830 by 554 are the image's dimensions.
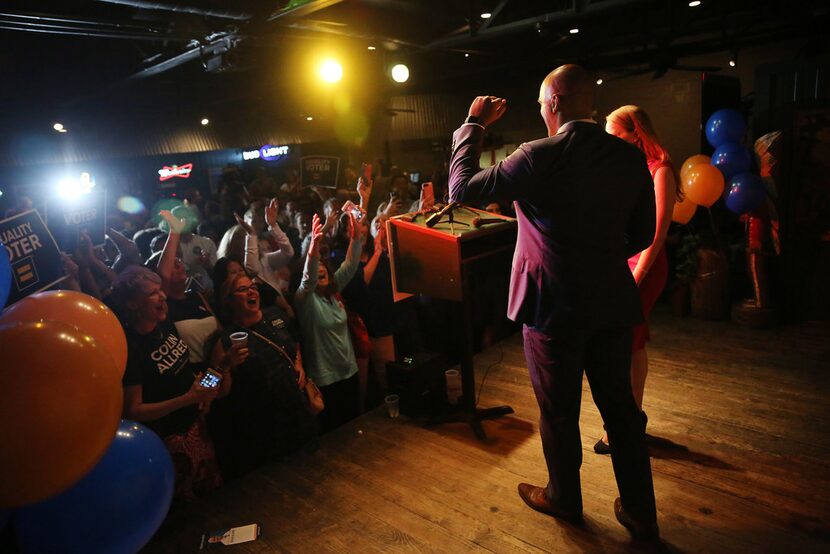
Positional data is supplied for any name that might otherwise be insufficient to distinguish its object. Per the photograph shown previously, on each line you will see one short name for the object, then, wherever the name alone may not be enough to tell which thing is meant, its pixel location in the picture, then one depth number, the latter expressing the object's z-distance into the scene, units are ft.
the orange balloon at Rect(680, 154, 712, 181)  15.61
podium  8.90
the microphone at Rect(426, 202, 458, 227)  8.50
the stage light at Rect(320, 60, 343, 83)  20.36
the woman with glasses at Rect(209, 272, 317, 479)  8.99
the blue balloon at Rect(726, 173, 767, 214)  14.48
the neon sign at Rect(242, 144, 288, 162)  43.91
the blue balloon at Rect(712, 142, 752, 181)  15.11
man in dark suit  5.85
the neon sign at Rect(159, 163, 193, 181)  37.40
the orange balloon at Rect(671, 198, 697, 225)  11.78
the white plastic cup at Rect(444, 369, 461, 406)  11.66
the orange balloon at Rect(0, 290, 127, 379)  5.35
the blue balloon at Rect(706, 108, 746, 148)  15.56
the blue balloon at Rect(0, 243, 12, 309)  5.39
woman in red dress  7.98
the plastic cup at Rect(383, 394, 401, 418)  10.90
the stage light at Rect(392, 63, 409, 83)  22.47
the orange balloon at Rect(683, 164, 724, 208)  14.34
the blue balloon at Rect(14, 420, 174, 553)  4.84
